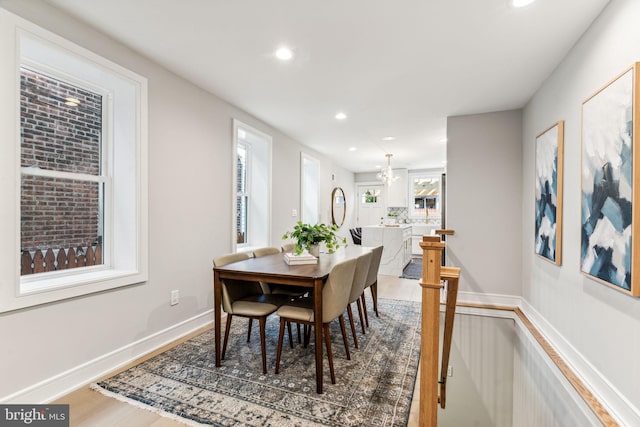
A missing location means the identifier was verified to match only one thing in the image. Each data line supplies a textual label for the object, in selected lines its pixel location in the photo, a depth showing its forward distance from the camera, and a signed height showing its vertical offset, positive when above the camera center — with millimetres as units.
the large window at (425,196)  8062 +409
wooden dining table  1902 -469
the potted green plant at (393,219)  8188 -255
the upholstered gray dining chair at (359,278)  2400 -585
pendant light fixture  5922 +726
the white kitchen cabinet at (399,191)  8039 +549
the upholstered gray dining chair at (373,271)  2912 -634
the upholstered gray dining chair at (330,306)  1967 -674
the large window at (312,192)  5988 +377
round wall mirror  7039 +89
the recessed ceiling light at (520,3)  1681 +1216
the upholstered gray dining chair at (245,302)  2139 -739
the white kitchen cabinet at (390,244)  5590 -672
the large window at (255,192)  4047 +256
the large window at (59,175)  1902 +241
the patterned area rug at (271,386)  1666 -1178
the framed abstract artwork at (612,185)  1423 +148
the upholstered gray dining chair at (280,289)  2842 -795
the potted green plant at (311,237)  2656 -247
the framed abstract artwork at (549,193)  2330 +161
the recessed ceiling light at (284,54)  2221 +1230
